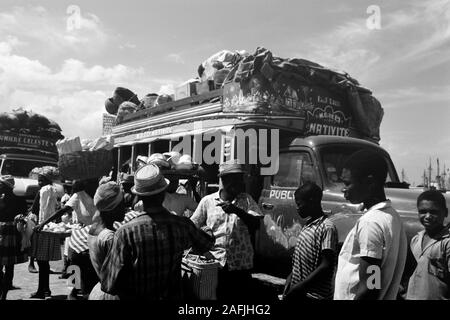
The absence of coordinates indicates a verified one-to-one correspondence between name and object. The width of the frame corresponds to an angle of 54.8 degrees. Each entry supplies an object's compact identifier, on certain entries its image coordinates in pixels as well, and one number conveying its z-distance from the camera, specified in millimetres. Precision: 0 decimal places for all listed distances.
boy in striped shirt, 2545
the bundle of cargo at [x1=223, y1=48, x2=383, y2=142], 5621
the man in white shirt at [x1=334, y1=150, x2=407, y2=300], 2102
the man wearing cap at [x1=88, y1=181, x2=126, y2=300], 2555
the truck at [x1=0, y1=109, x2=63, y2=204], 12656
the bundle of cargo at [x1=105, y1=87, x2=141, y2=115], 10000
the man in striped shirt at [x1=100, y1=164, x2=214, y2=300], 2293
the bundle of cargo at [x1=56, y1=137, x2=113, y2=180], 5441
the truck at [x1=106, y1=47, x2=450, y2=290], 5281
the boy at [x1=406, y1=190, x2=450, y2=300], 2850
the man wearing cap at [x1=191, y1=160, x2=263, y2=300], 3561
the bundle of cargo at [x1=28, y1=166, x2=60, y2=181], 6734
